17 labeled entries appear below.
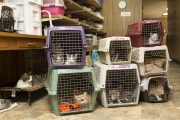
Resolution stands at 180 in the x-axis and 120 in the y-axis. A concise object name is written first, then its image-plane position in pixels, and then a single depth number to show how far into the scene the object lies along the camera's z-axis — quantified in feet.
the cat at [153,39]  6.54
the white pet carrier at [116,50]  6.12
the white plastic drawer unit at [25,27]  6.40
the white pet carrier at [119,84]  6.01
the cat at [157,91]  6.43
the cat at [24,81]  6.75
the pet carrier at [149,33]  6.51
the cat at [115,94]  6.12
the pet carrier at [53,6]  7.57
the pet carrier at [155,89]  6.35
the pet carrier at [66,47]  5.53
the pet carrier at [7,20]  5.31
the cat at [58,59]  5.63
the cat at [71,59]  5.64
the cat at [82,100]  5.67
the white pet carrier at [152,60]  6.26
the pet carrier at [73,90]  5.44
